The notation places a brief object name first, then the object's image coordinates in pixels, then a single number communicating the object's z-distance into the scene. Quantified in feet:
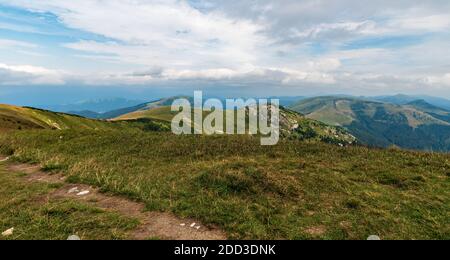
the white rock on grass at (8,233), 33.19
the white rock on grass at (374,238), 32.32
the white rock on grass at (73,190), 49.71
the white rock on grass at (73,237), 31.32
